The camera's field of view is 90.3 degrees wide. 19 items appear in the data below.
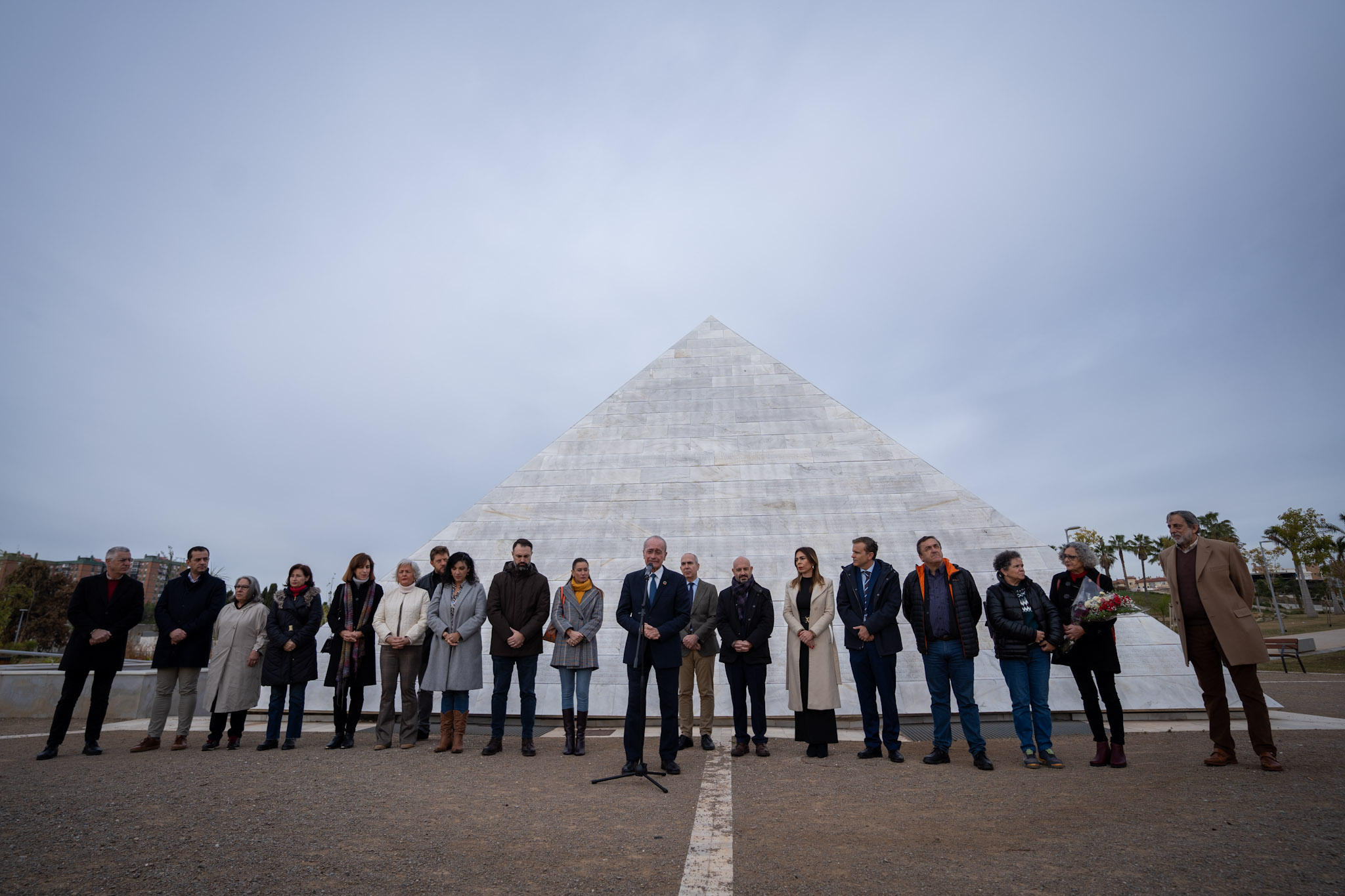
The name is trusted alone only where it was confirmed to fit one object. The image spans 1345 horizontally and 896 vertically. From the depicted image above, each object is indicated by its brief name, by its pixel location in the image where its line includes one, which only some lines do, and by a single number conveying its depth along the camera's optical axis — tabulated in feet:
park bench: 46.80
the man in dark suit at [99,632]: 18.71
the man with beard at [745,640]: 19.20
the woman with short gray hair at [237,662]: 19.93
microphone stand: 14.82
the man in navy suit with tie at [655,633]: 15.60
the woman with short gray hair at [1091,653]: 16.49
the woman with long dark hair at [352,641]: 20.18
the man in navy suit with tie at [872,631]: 18.24
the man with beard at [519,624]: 19.38
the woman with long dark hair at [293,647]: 20.21
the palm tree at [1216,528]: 162.81
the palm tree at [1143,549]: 174.32
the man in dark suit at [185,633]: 19.86
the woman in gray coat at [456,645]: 19.34
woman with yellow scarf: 19.20
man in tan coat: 15.64
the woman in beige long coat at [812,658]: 18.52
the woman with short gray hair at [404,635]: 20.42
